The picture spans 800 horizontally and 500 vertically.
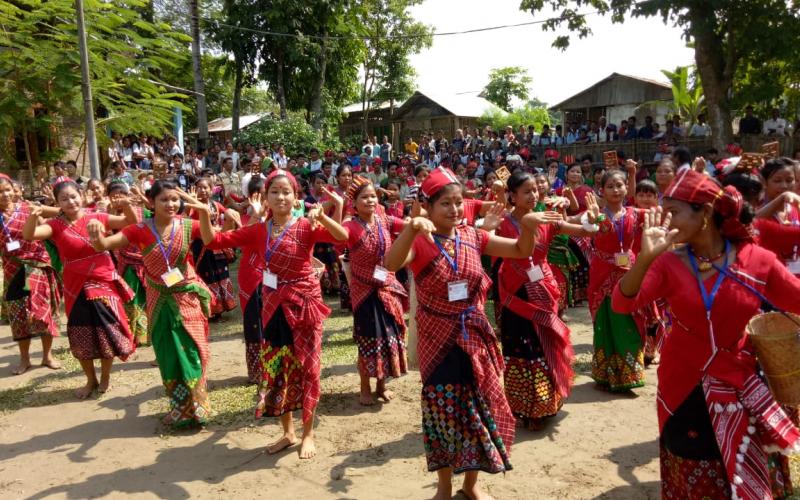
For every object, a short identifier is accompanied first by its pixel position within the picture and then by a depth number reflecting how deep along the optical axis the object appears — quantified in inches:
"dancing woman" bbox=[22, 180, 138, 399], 229.0
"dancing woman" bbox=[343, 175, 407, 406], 220.1
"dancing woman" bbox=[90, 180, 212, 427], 195.2
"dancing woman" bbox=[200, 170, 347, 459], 176.4
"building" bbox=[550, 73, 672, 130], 976.9
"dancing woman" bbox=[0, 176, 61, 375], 265.9
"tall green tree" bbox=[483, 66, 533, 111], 1809.8
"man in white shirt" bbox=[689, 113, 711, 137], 652.6
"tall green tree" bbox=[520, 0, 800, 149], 484.4
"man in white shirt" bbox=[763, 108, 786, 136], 573.9
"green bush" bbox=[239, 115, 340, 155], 912.9
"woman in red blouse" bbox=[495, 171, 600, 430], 184.7
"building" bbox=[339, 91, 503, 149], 1302.9
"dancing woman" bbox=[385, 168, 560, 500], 139.0
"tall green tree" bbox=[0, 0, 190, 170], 532.1
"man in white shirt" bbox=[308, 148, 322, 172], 657.0
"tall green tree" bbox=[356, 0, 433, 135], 1374.3
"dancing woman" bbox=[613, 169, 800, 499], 100.7
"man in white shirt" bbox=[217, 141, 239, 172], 717.9
